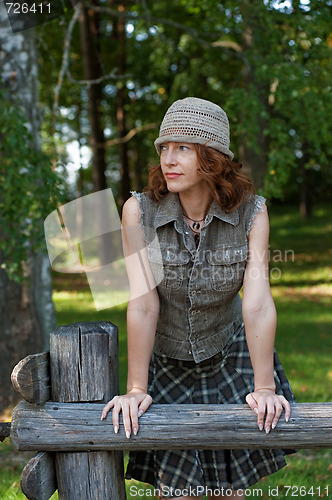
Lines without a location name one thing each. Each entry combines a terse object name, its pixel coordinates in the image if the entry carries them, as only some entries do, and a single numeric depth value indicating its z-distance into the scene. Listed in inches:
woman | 97.0
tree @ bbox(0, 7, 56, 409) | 173.8
